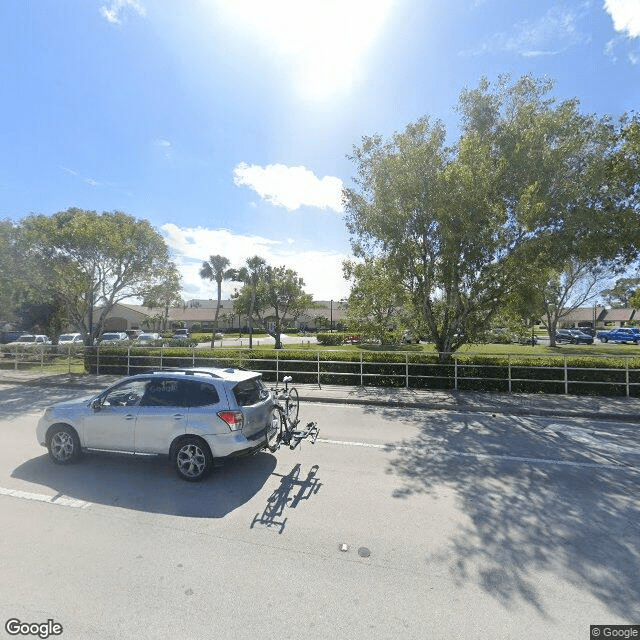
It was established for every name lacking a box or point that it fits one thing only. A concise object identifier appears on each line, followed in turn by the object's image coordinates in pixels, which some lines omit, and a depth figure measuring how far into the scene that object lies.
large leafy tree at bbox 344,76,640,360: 10.88
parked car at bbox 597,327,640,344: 49.88
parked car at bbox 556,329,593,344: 47.05
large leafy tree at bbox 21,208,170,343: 17.70
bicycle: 6.53
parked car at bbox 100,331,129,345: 40.38
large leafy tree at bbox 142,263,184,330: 20.84
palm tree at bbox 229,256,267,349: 48.43
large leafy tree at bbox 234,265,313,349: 35.50
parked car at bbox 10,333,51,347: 33.50
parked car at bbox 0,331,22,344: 40.38
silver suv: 5.70
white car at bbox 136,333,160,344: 42.94
